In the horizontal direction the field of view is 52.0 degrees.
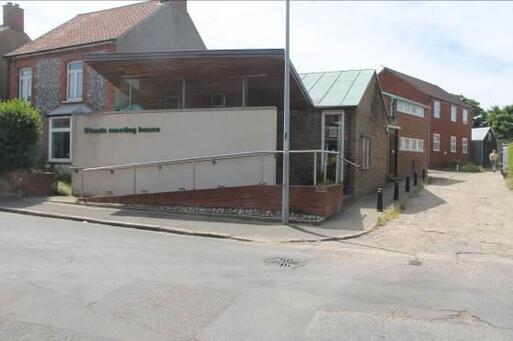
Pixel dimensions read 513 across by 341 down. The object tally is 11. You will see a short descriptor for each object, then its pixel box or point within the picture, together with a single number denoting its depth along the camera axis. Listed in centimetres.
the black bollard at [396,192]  1838
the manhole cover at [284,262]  887
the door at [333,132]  1858
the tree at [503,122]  6212
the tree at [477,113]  7288
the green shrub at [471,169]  3870
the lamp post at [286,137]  1358
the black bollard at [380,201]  1581
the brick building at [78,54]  2544
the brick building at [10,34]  3238
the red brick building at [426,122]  3088
